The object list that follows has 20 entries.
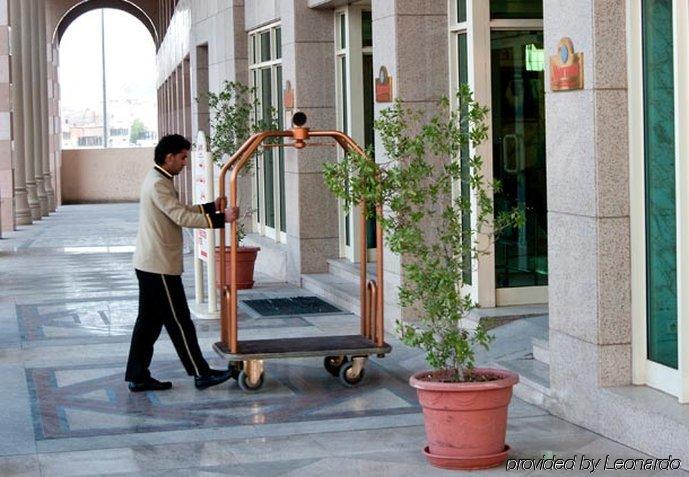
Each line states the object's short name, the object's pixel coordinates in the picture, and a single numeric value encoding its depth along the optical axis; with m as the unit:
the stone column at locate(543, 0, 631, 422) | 7.47
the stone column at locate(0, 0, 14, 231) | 26.78
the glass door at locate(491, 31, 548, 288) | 10.70
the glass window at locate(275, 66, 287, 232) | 17.20
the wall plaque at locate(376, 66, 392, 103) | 11.30
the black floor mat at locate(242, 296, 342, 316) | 12.97
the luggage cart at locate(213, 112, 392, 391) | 8.98
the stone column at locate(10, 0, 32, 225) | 29.12
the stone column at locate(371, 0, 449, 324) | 11.09
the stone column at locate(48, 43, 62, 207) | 40.43
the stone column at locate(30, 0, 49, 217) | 33.56
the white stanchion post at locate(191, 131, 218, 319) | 12.76
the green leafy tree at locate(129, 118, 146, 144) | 57.28
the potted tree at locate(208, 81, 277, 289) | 15.03
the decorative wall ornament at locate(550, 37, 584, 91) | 7.62
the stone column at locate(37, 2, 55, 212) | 35.66
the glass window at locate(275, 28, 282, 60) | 17.12
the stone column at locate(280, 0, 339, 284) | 14.91
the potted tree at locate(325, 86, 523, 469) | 6.78
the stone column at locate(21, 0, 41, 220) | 31.50
